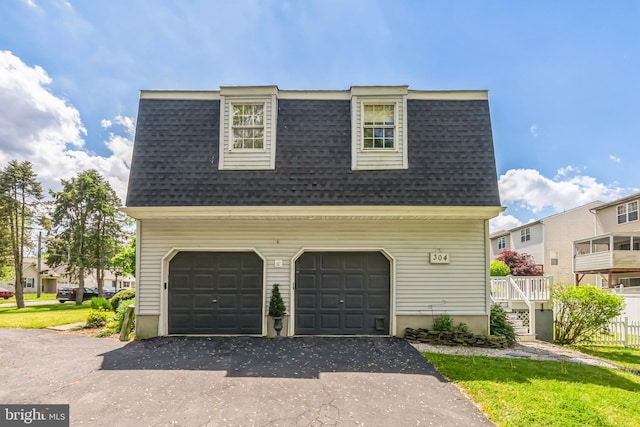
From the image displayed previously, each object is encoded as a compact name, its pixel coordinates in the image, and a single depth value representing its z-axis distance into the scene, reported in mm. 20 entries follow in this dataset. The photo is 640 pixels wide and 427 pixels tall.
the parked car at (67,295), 24711
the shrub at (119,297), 12396
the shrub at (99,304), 11172
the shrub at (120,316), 9341
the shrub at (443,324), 7926
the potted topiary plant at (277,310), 8062
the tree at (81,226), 22781
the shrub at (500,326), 8328
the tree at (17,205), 19875
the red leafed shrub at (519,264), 23625
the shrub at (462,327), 8000
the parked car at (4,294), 30312
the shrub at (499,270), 16802
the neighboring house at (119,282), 45741
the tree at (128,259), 14445
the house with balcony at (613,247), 18891
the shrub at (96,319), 10086
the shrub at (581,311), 9008
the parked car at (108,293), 27266
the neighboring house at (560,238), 24688
